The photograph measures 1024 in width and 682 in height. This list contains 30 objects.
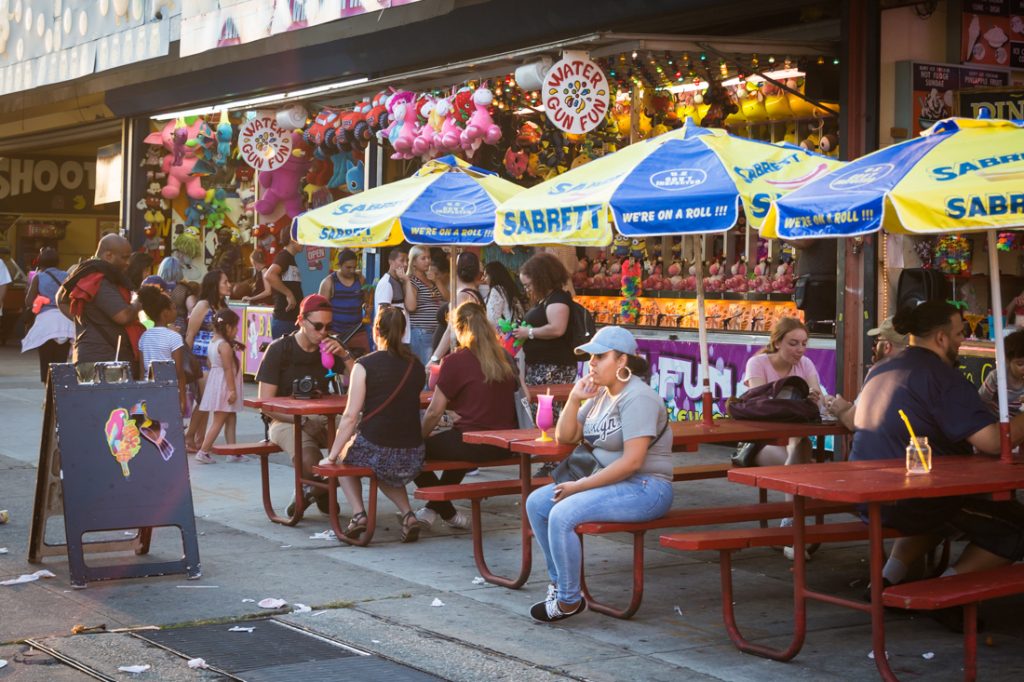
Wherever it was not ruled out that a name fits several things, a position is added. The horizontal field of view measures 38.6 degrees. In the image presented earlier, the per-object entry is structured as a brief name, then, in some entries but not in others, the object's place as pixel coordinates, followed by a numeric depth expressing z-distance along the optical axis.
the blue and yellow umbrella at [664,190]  7.93
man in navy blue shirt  6.77
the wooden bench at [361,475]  8.74
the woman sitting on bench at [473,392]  9.05
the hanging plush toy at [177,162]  21.40
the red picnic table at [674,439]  7.66
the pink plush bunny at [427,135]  14.83
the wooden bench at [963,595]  5.85
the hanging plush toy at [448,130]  14.55
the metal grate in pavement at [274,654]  6.08
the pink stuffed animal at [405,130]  15.05
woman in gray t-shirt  6.94
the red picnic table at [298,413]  9.24
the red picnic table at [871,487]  6.02
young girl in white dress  12.31
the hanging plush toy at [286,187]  19.95
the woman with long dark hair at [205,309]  13.27
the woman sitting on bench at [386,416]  8.82
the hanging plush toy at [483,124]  14.21
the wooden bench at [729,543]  6.58
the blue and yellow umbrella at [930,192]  6.27
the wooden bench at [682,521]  6.98
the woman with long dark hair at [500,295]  13.11
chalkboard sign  7.60
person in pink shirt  9.04
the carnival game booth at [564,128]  12.59
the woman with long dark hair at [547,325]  11.30
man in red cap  9.80
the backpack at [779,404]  8.59
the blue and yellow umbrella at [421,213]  10.27
